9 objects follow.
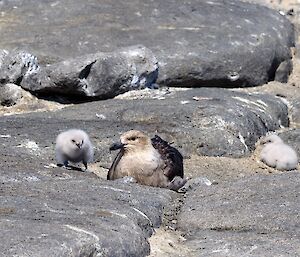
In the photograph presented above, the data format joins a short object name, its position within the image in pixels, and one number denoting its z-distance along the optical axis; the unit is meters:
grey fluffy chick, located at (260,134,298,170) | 18.25
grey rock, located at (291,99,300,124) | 22.34
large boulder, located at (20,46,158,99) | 21.50
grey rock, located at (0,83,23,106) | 21.55
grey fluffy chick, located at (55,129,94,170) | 15.51
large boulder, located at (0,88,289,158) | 17.83
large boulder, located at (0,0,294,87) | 23.89
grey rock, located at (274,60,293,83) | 26.70
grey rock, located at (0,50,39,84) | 22.02
